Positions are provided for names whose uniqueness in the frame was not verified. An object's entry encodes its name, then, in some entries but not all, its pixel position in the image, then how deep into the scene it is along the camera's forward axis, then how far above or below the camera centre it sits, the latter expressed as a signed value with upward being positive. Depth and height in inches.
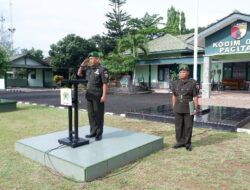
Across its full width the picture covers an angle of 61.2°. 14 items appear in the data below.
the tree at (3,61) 342.6 +32.6
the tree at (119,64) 768.3 +62.3
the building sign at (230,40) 454.3 +92.1
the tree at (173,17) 1657.2 +503.0
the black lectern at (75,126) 143.2 -31.5
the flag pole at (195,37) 419.7 +91.4
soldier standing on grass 155.6 -17.4
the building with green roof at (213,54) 465.4 +70.7
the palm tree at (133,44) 741.3 +131.1
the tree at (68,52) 1037.8 +144.2
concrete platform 116.5 -44.9
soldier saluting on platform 156.5 -5.6
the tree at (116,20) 1115.9 +318.8
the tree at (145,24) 988.6 +282.7
